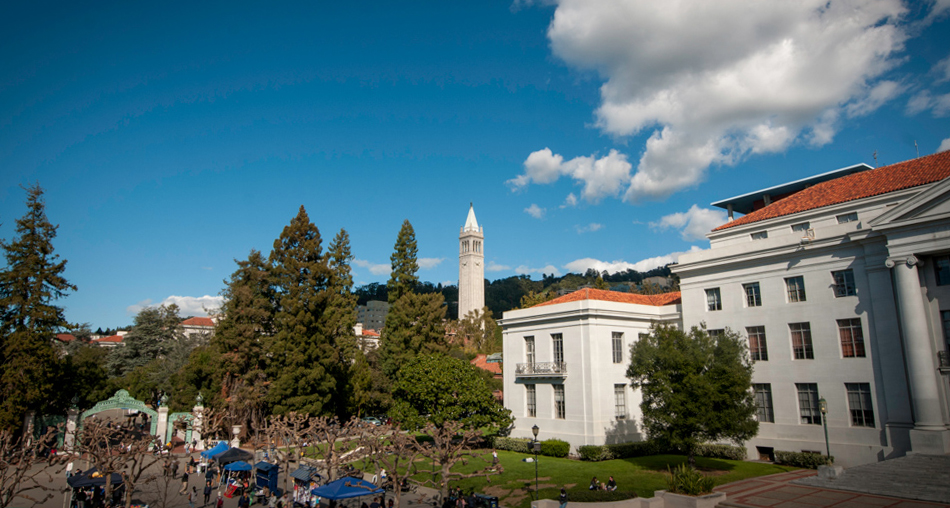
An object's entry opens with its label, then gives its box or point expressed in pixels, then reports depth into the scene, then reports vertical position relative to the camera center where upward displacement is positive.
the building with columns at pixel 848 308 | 21.59 +2.62
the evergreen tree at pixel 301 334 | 35.44 +2.44
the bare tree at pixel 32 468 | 15.56 -5.31
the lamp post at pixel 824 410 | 22.66 -1.95
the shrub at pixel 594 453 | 28.14 -4.55
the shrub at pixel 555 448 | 29.62 -4.49
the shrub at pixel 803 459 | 23.64 -4.30
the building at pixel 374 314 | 191.38 +19.55
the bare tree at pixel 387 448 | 17.43 -2.88
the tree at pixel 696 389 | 21.80 -1.02
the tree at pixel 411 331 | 45.28 +3.22
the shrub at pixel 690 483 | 18.50 -4.10
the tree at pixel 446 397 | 31.19 -1.75
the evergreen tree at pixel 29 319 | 32.44 +3.38
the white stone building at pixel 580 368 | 30.30 -0.07
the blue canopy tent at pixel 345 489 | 17.39 -3.97
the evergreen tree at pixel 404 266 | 50.59 +9.64
